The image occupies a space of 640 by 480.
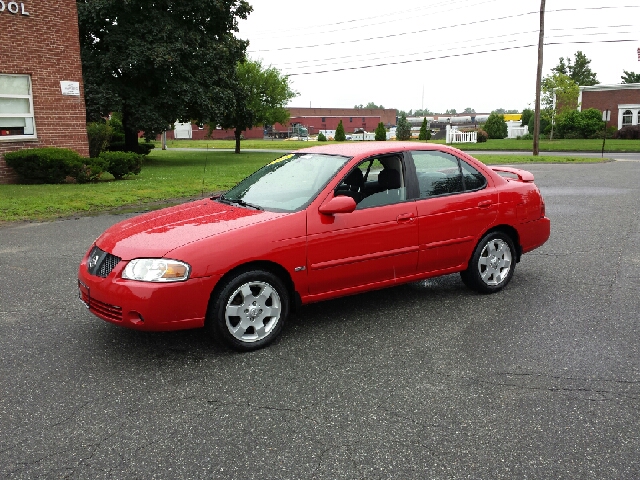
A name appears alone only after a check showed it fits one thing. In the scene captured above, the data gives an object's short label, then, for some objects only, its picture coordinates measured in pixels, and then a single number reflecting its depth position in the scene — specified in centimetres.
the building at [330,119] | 11101
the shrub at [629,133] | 5325
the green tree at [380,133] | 6341
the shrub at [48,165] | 1656
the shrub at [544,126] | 5909
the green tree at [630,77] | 9731
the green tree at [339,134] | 6888
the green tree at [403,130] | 6712
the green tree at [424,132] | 5869
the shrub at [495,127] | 6086
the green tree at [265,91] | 4275
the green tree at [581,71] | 9619
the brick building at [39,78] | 1673
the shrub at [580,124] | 5456
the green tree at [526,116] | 6731
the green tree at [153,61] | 2531
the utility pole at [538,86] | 2980
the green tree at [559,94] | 5949
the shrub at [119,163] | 1792
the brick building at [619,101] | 6172
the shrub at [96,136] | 2344
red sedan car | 429
